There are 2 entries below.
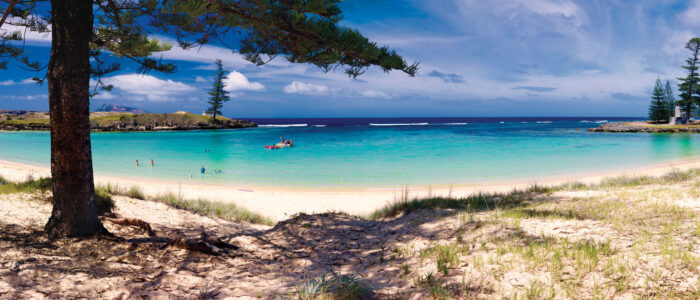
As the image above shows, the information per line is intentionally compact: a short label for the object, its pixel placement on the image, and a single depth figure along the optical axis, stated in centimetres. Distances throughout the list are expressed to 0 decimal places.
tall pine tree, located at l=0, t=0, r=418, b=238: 402
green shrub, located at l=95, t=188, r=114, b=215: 590
